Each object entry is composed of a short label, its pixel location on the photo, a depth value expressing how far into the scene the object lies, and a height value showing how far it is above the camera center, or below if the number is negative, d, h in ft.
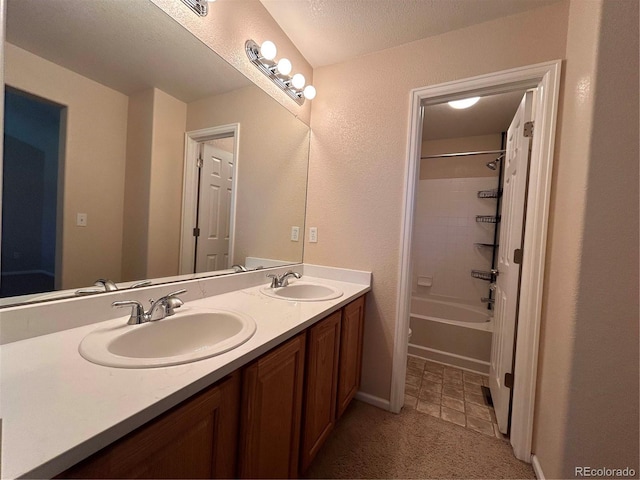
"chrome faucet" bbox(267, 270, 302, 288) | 4.88 -0.98
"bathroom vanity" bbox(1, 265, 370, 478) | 1.34 -1.18
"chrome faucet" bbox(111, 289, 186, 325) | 2.70 -0.96
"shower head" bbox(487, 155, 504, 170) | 8.51 +2.74
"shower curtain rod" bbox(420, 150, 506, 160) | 8.54 +3.14
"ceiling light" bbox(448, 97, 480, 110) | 6.61 +3.69
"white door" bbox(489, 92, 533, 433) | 4.60 -0.35
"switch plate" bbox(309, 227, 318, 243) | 6.14 -0.03
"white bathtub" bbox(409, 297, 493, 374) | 6.95 -2.86
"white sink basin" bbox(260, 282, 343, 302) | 4.81 -1.17
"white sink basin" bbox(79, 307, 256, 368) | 2.02 -1.14
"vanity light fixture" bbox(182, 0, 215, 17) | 3.45 +3.06
